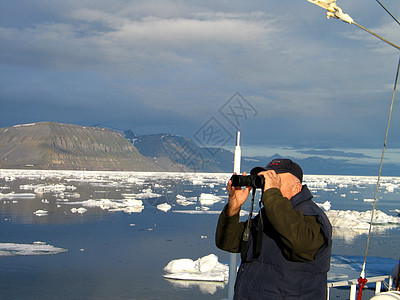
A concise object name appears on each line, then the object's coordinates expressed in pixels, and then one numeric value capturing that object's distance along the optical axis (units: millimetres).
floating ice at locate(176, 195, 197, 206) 31047
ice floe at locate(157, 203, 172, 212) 26845
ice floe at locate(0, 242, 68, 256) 13884
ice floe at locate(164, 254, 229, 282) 10703
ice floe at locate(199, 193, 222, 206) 31453
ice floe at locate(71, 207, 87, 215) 24188
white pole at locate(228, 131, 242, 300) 3699
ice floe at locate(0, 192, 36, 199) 32562
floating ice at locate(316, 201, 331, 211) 29223
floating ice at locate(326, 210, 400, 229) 21125
